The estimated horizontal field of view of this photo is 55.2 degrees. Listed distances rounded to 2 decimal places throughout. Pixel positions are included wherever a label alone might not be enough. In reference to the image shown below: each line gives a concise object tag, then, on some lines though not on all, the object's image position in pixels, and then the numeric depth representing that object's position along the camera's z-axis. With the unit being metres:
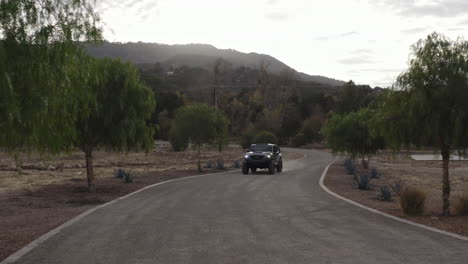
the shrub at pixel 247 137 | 76.54
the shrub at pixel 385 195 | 16.88
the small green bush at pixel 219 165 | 35.83
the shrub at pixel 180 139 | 32.28
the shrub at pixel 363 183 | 20.99
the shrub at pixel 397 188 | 19.32
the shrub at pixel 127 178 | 23.03
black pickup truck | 30.33
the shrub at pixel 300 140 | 85.25
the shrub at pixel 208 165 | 36.62
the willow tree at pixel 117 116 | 18.55
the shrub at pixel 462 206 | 13.23
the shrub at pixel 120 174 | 25.11
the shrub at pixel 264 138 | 68.56
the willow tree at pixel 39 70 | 7.16
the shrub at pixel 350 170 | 31.04
